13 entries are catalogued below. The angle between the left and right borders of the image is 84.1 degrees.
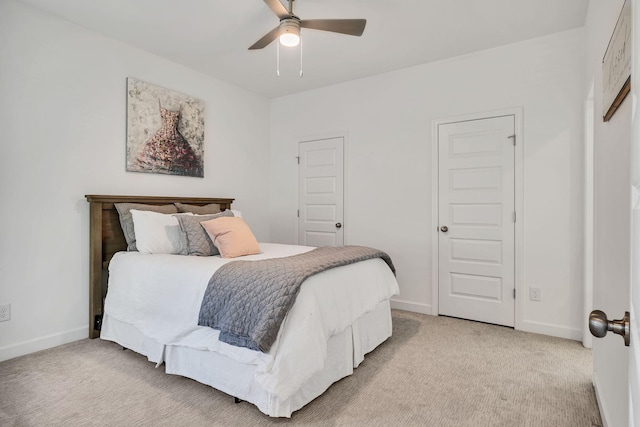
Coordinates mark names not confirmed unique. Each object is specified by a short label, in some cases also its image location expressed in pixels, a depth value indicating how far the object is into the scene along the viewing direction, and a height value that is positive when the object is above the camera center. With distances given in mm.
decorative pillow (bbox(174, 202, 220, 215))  3385 +32
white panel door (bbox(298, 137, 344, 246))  4320 +255
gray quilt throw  1769 -456
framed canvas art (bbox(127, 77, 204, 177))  3303 +814
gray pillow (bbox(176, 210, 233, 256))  2861 -207
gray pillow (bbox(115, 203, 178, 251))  2945 -69
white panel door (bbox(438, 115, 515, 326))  3289 -58
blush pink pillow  2787 -204
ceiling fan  2307 +1250
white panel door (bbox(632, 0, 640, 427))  502 -46
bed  1816 -689
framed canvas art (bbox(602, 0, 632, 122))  1166 +570
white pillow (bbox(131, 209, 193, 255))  2811 -177
